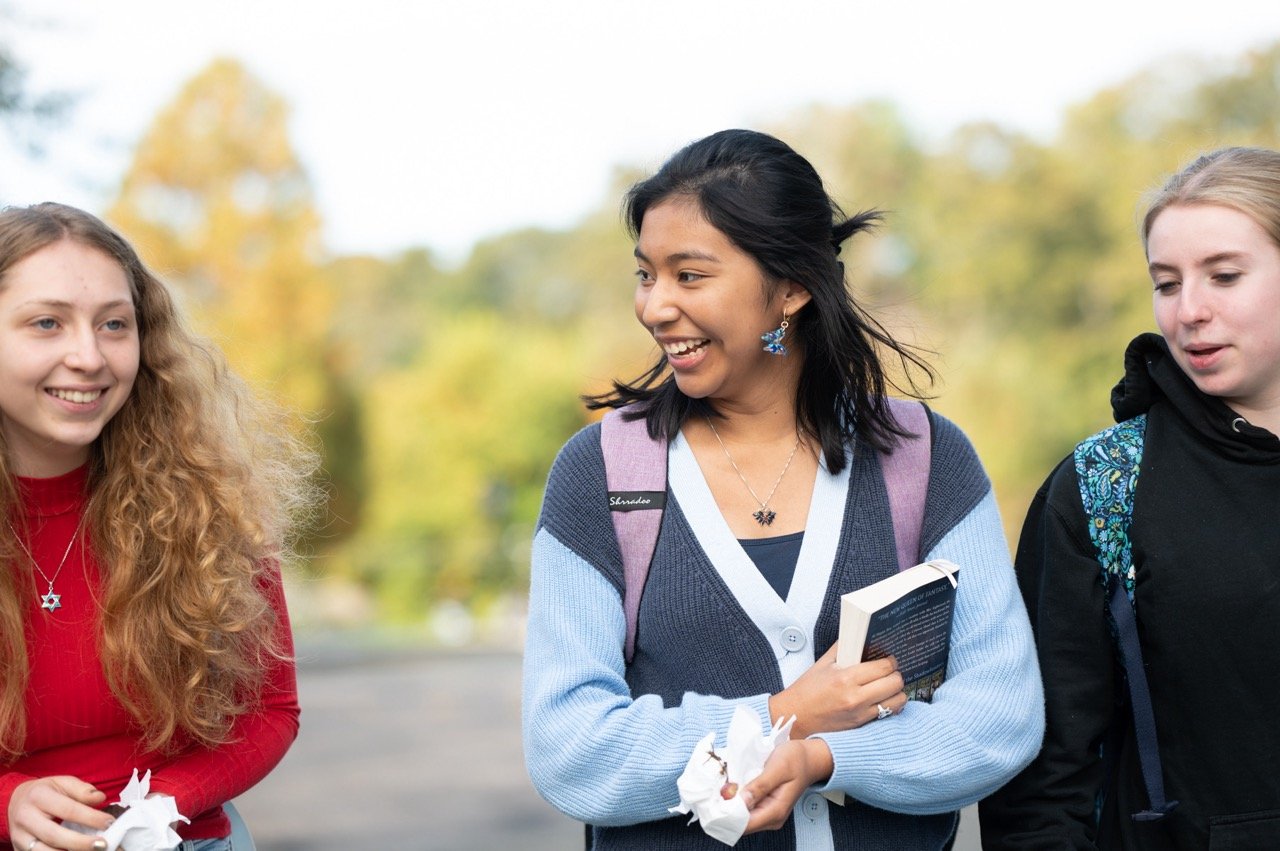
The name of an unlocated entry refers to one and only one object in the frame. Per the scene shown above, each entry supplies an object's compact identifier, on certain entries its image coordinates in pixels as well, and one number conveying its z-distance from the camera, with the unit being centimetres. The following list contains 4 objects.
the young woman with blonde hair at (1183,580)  284
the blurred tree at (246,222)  2820
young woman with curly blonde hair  285
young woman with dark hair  275
